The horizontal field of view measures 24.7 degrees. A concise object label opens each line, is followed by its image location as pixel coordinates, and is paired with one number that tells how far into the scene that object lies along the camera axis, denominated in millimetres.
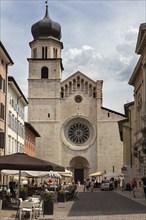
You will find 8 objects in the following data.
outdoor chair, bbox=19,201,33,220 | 13041
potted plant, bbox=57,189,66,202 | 21718
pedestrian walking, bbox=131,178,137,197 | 27015
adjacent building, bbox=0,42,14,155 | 28587
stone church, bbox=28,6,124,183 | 53889
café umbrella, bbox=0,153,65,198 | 14044
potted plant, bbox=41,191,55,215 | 14696
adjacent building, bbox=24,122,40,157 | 46684
